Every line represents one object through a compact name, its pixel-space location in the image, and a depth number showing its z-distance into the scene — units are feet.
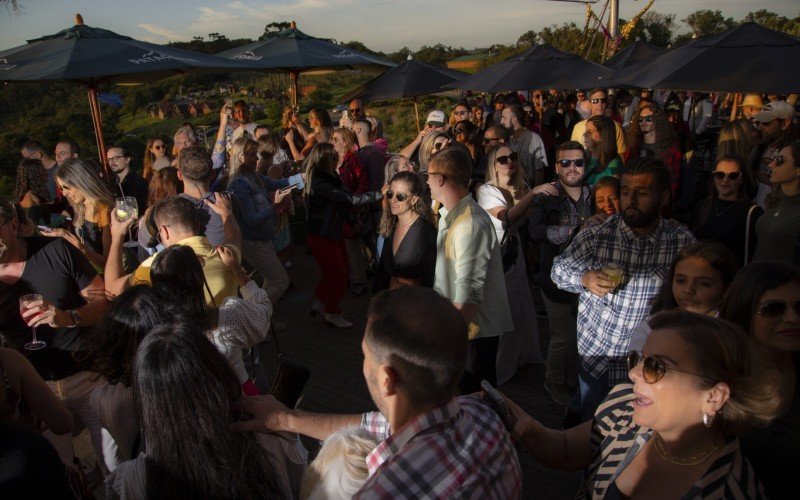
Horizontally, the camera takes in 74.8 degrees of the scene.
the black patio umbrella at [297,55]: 26.91
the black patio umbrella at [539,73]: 24.50
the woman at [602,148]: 17.87
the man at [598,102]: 27.53
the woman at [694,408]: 5.25
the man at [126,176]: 18.47
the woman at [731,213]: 12.34
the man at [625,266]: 9.84
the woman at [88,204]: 13.35
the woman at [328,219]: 17.93
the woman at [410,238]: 11.81
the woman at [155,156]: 21.03
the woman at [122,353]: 7.03
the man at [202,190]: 13.91
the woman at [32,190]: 16.37
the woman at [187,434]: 5.32
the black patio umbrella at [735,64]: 14.49
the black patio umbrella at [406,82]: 27.84
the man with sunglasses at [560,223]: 13.44
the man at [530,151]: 21.70
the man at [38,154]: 20.52
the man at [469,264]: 10.59
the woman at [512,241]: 14.10
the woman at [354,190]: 20.43
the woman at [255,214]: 17.15
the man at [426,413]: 4.59
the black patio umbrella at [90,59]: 18.04
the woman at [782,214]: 11.47
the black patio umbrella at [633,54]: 36.67
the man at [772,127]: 18.21
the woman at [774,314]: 6.97
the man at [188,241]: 10.13
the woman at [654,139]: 20.66
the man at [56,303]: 9.59
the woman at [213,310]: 8.32
